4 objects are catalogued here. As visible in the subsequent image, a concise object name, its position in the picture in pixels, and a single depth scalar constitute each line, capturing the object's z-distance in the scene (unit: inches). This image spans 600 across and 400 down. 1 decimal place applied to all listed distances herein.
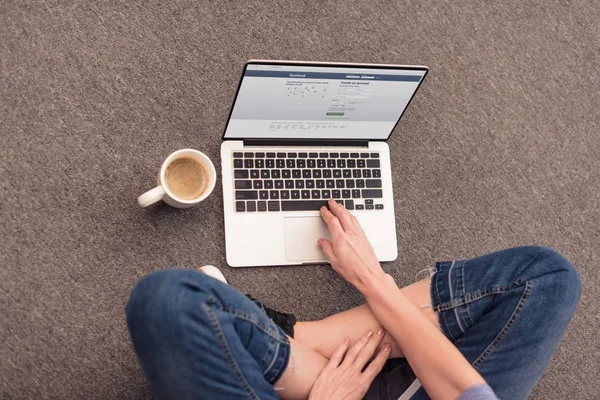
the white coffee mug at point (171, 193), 38.0
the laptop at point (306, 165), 38.8
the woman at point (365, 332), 34.0
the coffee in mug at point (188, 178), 39.9
